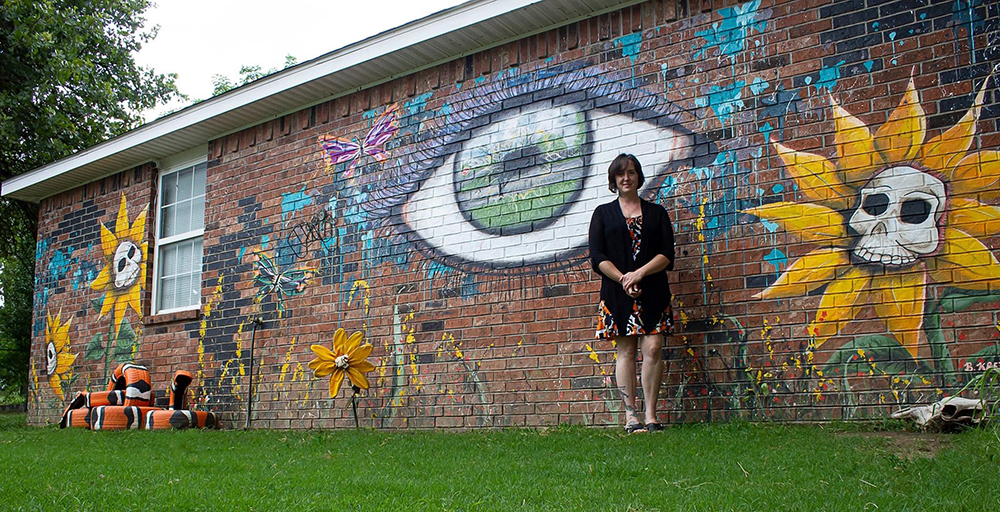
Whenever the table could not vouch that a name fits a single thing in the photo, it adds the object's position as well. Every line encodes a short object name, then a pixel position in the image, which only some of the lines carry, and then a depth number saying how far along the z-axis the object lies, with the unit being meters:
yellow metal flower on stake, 7.03
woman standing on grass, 5.30
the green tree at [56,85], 12.99
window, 9.59
